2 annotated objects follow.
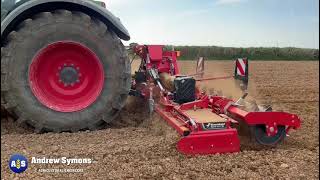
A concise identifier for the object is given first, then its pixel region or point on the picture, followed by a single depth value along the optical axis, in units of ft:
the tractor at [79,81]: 13.02
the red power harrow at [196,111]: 12.34
